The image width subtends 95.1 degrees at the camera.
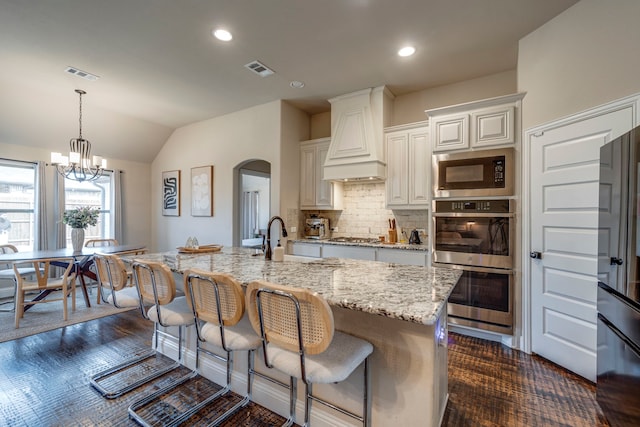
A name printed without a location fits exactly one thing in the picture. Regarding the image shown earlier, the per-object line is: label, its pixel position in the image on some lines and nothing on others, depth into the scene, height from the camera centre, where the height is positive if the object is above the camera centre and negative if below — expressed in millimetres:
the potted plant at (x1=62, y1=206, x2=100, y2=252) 4316 -172
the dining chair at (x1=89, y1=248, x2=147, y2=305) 4223 -622
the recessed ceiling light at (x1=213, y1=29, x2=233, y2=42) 2792 +1722
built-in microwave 2986 +421
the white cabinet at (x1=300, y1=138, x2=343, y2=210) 4574 +464
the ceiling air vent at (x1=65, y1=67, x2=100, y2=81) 3534 +1720
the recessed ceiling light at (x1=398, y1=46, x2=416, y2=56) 3074 +1725
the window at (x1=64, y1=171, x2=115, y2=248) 5539 +235
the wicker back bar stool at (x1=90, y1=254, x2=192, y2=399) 1993 -723
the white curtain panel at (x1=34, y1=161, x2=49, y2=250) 4871 +22
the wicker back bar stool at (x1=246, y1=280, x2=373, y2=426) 1292 -589
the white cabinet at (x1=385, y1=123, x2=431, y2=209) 3775 +613
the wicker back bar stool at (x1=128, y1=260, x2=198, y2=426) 1935 -671
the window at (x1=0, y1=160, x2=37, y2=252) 4734 +133
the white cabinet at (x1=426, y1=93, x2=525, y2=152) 2967 +952
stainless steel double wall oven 2980 -229
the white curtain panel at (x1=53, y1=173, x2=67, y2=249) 5145 +42
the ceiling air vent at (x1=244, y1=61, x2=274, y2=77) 3422 +1728
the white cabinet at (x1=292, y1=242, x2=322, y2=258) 4279 -553
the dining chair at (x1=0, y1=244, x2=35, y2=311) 3776 -808
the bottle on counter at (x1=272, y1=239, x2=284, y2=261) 2438 -344
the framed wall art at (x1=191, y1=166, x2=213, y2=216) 5375 +394
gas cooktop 4282 -417
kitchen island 1391 -643
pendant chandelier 3844 +720
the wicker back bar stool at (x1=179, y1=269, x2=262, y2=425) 1620 -566
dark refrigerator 1449 -376
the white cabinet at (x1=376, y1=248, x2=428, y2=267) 3494 -542
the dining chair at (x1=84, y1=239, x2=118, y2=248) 5034 -587
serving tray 2947 -389
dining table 3604 -578
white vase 4305 -395
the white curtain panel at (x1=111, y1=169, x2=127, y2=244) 5871 +131
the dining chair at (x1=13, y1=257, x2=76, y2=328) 3455 -918
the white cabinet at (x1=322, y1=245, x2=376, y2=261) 3830 -542
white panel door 2309 -208
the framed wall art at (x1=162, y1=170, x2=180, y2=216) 5918 +386
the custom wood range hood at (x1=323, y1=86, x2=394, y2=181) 3992 +1082
